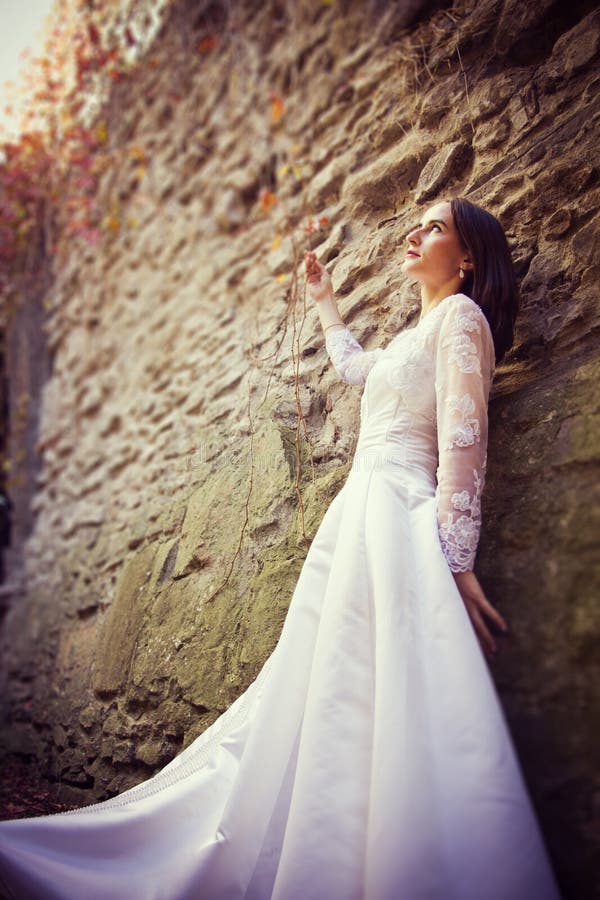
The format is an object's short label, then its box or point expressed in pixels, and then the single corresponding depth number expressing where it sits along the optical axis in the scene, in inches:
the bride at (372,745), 44.5
